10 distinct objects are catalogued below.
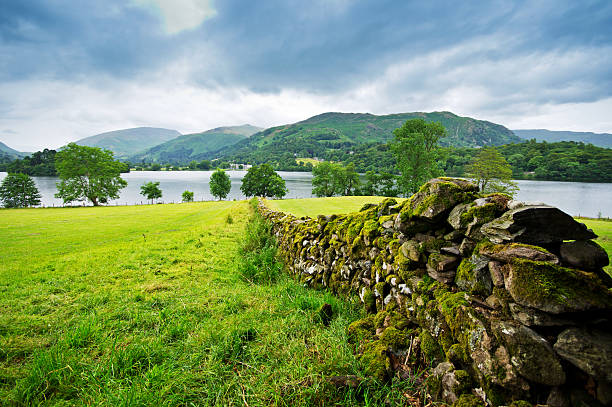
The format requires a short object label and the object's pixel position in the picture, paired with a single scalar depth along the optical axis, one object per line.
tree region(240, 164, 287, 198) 65.44
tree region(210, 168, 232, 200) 67.81
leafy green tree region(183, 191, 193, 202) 74.50
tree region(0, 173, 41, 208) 60.00
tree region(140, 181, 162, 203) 73.75
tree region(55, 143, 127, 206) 45.24
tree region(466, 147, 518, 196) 34.75
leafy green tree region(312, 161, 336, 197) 65.31
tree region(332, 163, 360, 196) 63.94
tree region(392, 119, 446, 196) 38.75
